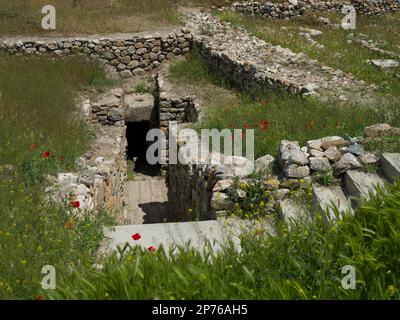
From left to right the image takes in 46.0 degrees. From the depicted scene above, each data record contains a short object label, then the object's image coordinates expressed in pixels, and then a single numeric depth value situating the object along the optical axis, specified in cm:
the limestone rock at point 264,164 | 591
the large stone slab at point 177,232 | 476
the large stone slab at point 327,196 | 510
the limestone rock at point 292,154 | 566
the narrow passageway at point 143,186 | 1043
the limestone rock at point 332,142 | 598
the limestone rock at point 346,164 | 558
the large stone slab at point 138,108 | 1224
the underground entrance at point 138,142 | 1375
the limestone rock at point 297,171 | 560
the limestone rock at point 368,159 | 561
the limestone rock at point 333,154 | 577
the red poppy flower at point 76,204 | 492
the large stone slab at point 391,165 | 523
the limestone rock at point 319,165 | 563
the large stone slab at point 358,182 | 517
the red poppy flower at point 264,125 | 687
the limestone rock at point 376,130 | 615
